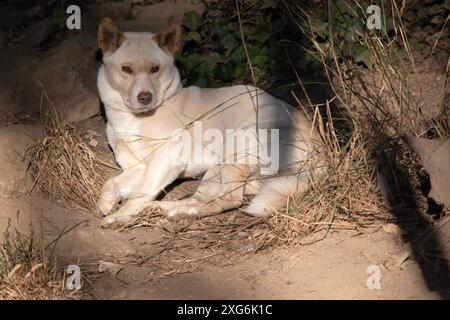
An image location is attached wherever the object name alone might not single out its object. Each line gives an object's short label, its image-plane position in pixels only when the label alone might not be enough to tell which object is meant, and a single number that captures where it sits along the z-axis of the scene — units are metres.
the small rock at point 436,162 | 9.05
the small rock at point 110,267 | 8.94
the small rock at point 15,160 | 10.53
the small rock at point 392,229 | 8.96
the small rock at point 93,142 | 12.51
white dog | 10.72
